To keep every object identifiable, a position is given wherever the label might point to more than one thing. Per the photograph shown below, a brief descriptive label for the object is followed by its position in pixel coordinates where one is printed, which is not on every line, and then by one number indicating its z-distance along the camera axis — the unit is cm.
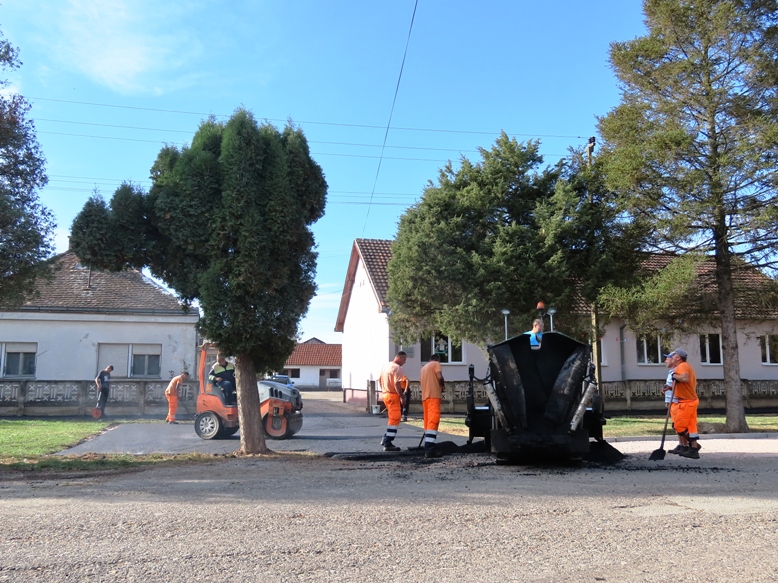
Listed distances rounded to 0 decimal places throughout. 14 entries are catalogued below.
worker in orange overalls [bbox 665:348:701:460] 1084
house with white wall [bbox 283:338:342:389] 7738
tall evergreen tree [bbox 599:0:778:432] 1630
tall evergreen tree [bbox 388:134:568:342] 1814
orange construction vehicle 1498
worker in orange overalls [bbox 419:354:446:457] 1099
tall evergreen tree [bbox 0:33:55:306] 988
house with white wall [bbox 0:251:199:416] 2556
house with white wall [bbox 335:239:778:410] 2672
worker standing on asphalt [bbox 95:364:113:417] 2205
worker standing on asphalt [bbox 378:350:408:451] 1159
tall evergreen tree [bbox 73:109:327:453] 1051
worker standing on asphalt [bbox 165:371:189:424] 1950
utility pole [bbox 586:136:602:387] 1928
